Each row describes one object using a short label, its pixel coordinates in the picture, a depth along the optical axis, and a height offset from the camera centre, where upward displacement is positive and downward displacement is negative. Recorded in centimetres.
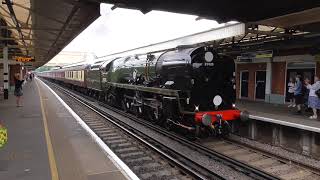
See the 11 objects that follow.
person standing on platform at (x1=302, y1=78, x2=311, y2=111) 1405 -75
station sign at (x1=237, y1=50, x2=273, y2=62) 1580 +101
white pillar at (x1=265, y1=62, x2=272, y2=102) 1709 -15
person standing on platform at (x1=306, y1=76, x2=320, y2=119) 1202 -74
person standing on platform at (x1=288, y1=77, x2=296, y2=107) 1501 -63
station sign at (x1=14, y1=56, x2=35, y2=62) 2709 +121
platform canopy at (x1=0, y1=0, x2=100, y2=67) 946 +197
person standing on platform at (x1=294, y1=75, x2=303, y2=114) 1316 -63
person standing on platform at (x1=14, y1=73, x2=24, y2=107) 1675 -57
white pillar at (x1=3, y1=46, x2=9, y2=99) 2050 +43
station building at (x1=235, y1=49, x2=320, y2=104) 1495 +24
